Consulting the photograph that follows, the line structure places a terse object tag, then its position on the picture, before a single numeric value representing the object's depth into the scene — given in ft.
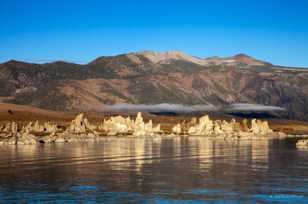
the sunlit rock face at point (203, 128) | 574.97
